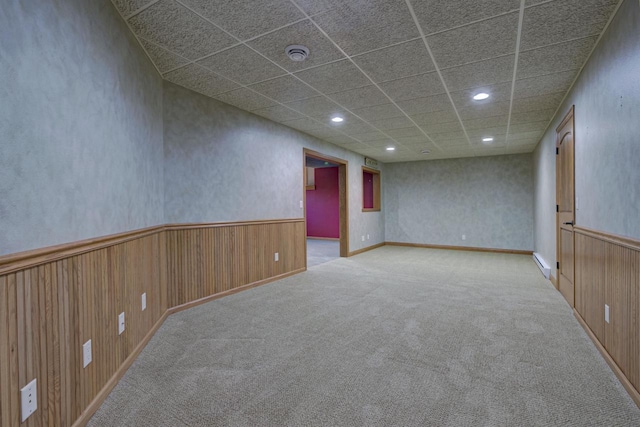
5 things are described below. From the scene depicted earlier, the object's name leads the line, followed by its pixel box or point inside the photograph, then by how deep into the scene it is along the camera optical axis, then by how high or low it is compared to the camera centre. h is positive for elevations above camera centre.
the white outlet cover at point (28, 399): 1.22 -0.73
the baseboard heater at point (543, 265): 4.67 -0.99
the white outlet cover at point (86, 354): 1.63 -0.74
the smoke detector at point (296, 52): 2.47 +1.27
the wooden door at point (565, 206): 3.29 -0.01
